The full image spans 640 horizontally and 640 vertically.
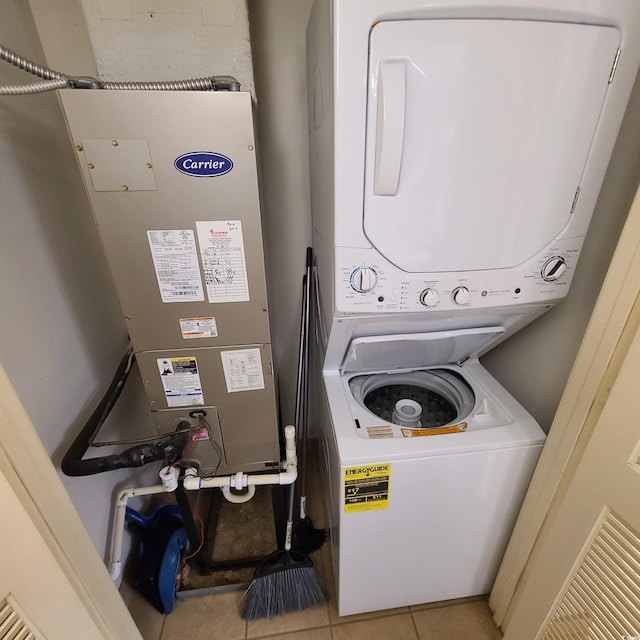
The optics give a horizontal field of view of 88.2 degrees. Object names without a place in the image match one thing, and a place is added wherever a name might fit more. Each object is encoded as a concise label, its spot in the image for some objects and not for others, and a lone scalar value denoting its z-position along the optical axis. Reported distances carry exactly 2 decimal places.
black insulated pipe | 0.94
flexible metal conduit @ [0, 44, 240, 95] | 0.78
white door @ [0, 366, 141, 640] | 0.55
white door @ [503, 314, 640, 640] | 0.73
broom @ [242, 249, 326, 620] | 1.30
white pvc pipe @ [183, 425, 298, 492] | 1.16
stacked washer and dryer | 0.70
